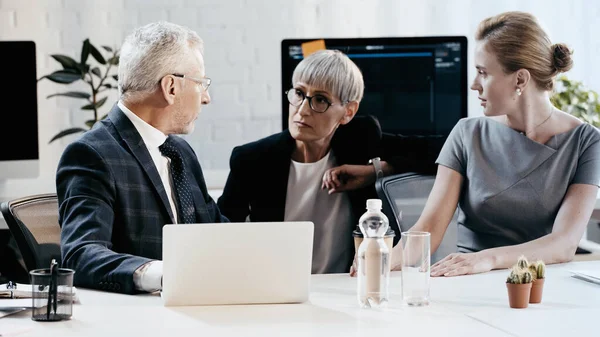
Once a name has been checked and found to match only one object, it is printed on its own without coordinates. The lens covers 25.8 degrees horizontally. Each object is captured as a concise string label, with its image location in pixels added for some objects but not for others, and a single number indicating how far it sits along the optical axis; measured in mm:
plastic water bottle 2753
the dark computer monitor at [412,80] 4661
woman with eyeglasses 3858
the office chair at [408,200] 3648
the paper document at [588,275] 3053
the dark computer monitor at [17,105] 4747
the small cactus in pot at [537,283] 2788
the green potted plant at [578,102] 5225
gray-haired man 2966
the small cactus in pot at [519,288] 2746
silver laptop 2690
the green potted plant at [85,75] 4913
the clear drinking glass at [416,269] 2773
